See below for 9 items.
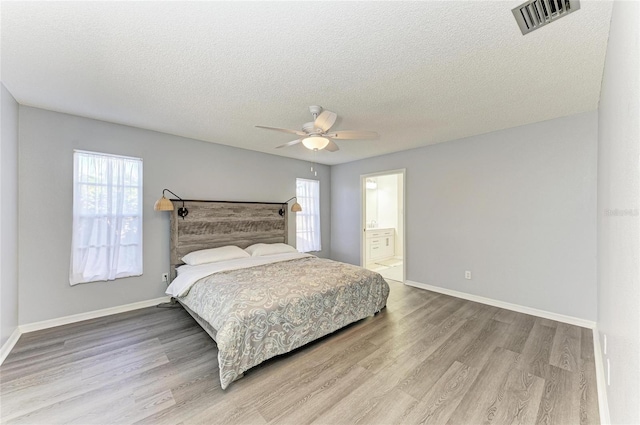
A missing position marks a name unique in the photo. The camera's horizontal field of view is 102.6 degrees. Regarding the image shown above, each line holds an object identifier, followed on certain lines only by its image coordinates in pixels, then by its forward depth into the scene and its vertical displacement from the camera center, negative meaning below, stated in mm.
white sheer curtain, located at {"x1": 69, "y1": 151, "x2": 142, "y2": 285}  3076 -50
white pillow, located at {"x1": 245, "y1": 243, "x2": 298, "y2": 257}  4133 -601
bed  2124 -784
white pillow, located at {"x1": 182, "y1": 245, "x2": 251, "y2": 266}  3531 -605
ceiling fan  2516 +808
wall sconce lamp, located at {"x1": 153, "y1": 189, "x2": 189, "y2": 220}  3379 +109
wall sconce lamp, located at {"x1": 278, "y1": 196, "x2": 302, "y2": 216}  4773 +90
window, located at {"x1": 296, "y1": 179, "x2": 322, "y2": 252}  5449 -73
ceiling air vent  1446 +1177
